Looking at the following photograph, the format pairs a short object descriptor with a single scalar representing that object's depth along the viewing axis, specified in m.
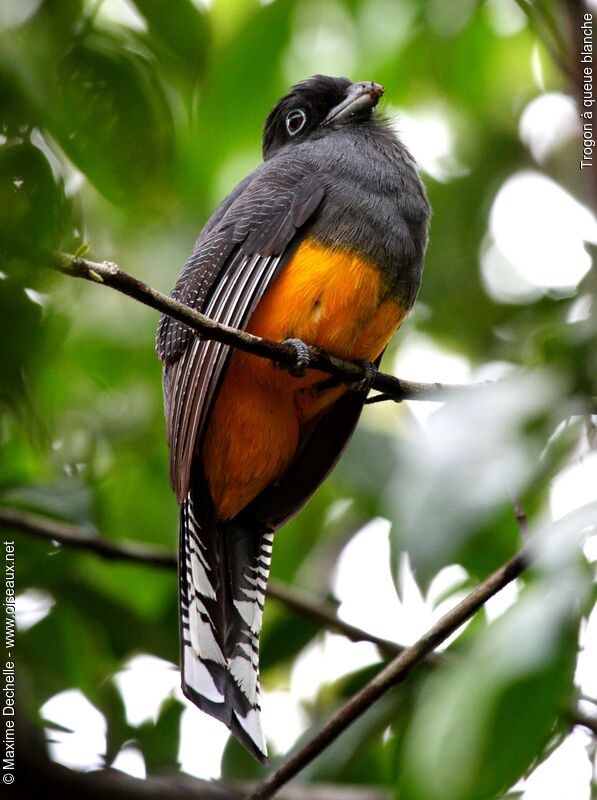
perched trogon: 7.68
